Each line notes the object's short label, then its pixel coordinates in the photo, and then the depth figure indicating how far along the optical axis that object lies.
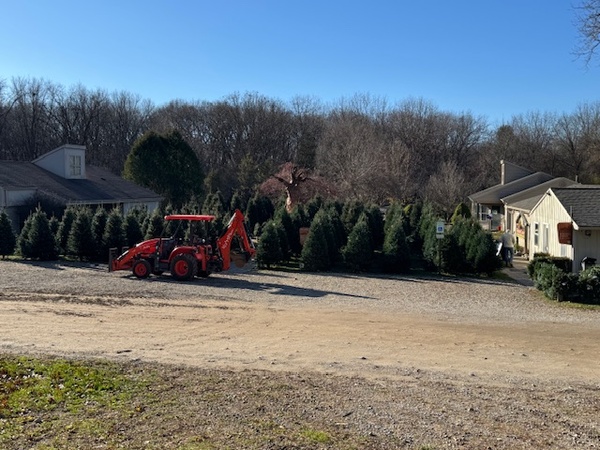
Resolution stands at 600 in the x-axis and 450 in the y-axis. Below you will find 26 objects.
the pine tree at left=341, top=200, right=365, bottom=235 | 30.04
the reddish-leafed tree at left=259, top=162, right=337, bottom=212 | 42.56
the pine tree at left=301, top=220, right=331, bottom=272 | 23.92
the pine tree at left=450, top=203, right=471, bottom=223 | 40.71
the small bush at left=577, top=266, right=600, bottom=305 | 17.67
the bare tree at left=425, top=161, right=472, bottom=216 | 46.59
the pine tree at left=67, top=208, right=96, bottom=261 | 25.27
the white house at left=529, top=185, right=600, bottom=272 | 21.16
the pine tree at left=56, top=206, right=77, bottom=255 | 26.02
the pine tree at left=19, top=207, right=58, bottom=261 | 25.17
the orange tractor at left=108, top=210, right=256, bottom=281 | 20.19
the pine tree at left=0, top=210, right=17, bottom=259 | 25.97
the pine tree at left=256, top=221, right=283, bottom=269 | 24.19
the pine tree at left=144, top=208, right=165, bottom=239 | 25.72
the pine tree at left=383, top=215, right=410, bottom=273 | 23.59
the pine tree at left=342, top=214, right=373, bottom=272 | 23.73
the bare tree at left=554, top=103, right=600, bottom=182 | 62.57
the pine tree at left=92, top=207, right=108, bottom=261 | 25.39
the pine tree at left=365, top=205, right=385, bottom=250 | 30.58
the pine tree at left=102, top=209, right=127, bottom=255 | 25.25
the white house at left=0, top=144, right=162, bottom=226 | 31.39
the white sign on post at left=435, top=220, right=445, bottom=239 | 22.77
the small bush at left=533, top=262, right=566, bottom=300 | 18.02
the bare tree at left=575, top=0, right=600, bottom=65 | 15.80
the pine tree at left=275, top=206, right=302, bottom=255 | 28.02
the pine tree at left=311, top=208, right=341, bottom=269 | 24.51
